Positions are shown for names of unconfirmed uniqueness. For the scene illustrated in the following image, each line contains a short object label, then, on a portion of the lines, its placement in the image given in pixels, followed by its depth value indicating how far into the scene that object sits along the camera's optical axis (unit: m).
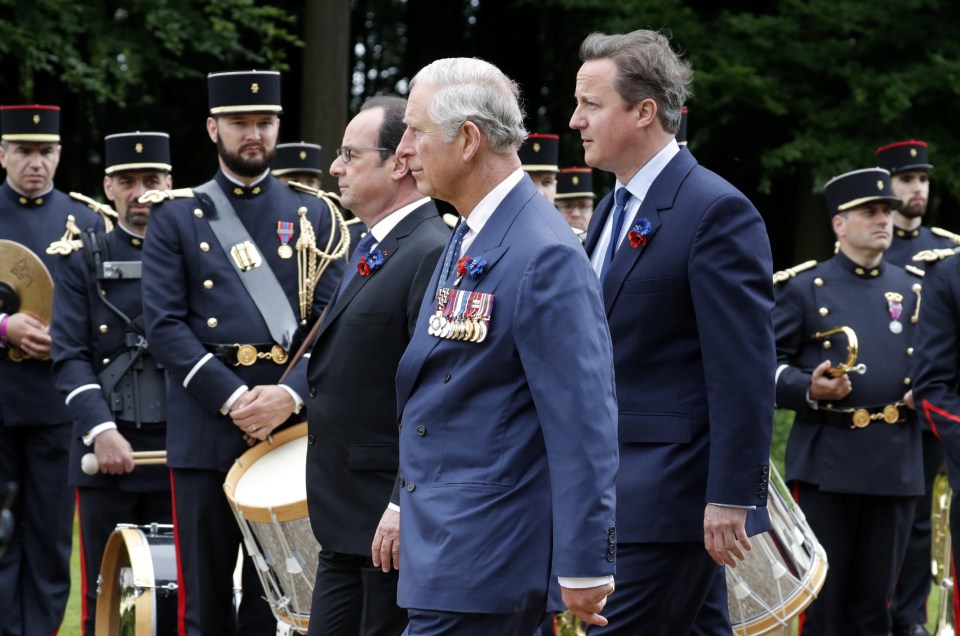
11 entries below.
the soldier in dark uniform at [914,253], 17.22
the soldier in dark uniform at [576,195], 21.20
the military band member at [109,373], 14.11
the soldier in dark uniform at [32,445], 15.11
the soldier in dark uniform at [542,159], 19.00
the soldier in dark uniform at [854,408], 14.79
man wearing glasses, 9.59
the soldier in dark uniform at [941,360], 12.69
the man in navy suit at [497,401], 7.00
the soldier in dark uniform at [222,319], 12.33
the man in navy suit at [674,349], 8.59
